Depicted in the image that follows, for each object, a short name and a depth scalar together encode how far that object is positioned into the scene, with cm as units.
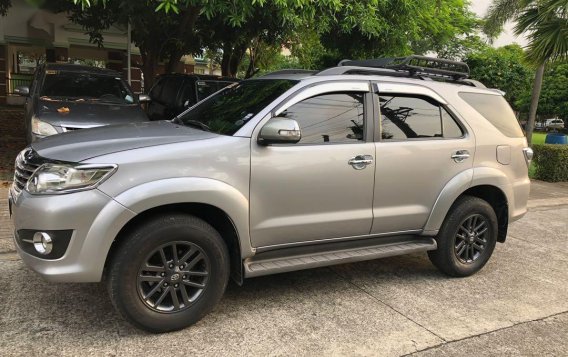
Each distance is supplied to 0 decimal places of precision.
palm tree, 1015
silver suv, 329
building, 1906
